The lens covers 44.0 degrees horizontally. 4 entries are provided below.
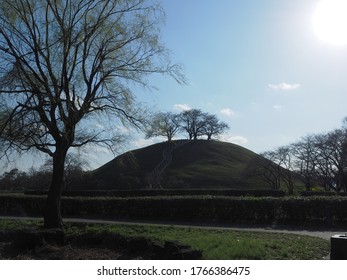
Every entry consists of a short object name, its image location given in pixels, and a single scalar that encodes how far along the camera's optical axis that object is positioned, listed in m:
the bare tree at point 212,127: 97.75
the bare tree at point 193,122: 95.12
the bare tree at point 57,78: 12.34
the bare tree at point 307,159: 61.50
